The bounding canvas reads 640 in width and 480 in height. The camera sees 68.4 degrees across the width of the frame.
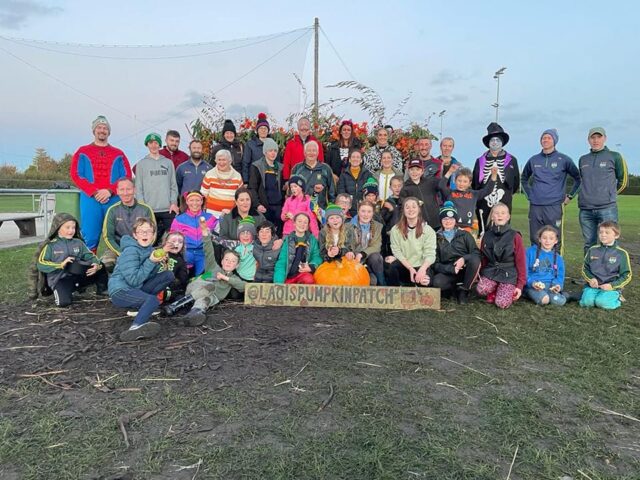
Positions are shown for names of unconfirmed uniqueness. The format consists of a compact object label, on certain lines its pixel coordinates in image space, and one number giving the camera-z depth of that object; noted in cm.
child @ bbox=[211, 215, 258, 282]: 627
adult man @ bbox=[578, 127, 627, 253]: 730
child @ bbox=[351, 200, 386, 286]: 666
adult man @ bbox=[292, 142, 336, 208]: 747
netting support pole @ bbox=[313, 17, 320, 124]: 1411
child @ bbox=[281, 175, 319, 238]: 684
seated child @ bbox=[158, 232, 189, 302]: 579
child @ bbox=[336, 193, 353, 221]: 698
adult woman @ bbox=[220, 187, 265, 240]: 660
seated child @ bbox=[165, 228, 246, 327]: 555
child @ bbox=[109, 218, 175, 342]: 500
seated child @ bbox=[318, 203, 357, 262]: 647
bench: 1389
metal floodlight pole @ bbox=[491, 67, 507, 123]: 4178
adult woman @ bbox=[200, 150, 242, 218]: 713
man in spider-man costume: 704
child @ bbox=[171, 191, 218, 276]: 664
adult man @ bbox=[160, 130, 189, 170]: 817
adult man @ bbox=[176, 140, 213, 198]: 776
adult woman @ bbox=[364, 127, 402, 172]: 837
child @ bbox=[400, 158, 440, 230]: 726
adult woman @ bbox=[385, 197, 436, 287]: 642
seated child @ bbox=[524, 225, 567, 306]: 631
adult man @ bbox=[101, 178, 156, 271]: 649
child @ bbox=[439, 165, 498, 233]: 695
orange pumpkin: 630
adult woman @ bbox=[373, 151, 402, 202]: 774
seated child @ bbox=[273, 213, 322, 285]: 636
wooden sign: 592
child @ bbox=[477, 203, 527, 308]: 613
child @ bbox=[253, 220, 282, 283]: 638
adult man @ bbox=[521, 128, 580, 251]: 742
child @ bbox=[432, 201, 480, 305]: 627
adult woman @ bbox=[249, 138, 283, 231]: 752
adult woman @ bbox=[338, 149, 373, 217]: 761
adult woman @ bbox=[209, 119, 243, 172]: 831
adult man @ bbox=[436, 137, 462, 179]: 823
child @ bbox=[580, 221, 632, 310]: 616
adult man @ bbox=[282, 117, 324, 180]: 824
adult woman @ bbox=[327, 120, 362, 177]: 834
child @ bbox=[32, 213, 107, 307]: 597
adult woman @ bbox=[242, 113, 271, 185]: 813
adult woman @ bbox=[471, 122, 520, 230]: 750
